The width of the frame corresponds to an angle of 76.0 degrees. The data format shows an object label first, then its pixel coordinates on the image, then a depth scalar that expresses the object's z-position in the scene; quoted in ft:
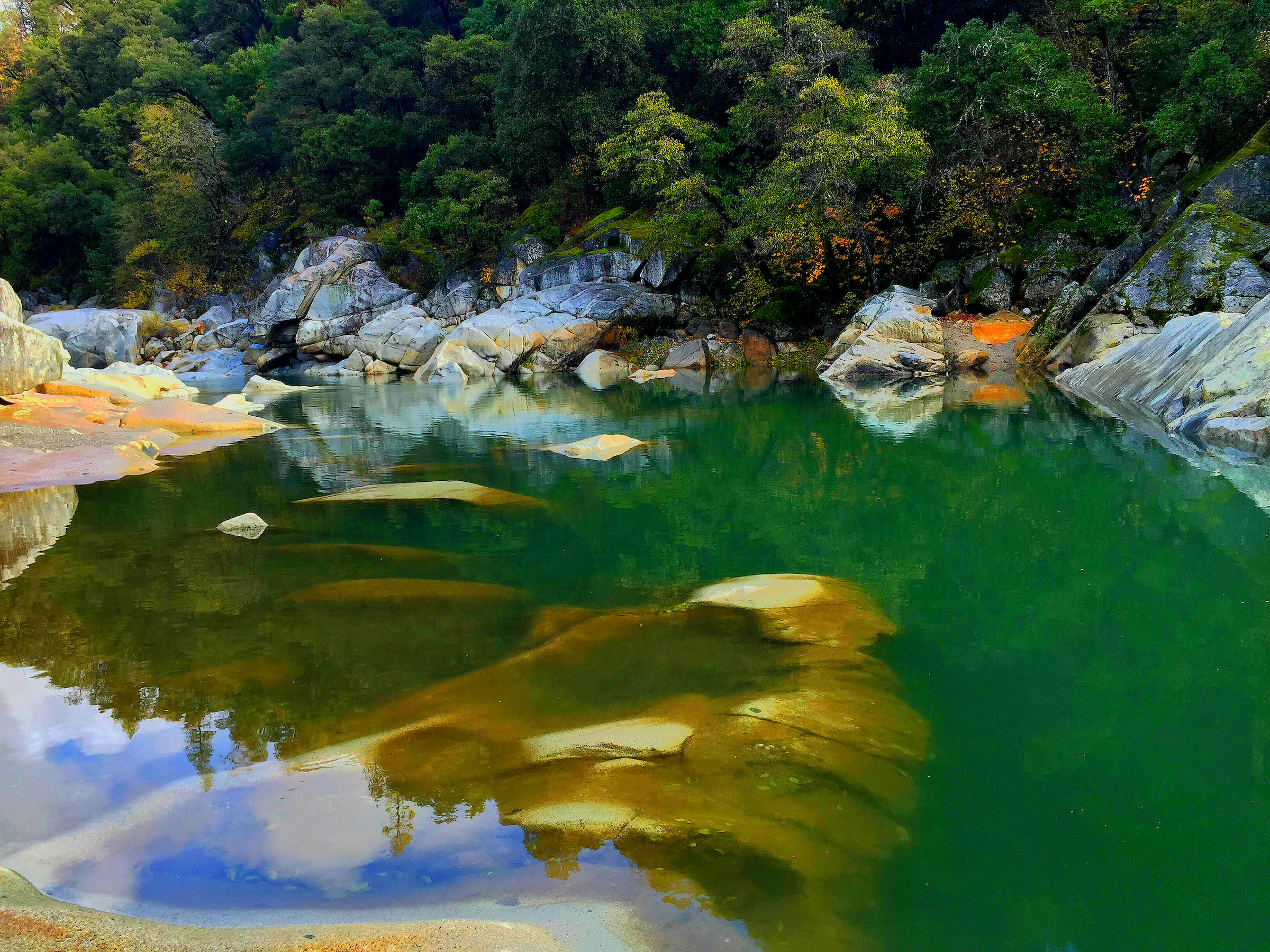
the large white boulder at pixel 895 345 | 76.59
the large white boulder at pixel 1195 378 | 37.40
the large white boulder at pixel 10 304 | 52.31
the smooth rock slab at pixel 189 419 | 56.18
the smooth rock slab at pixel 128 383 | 60.39
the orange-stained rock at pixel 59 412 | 48.08
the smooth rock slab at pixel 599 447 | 44.78
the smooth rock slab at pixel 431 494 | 34.01
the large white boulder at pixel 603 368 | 100.75
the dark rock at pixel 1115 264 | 69.41
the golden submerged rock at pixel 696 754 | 10.74
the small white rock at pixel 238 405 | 72.34
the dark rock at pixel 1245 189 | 63.41
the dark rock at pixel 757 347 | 101.76
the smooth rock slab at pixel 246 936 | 9.25
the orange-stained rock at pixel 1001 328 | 79.56
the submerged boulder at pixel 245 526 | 29.78
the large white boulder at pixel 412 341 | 125.90
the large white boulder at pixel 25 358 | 49.21
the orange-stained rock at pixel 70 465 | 39.29
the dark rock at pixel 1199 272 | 55.11
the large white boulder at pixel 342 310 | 135.03
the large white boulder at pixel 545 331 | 111.45
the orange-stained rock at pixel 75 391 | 55.88
